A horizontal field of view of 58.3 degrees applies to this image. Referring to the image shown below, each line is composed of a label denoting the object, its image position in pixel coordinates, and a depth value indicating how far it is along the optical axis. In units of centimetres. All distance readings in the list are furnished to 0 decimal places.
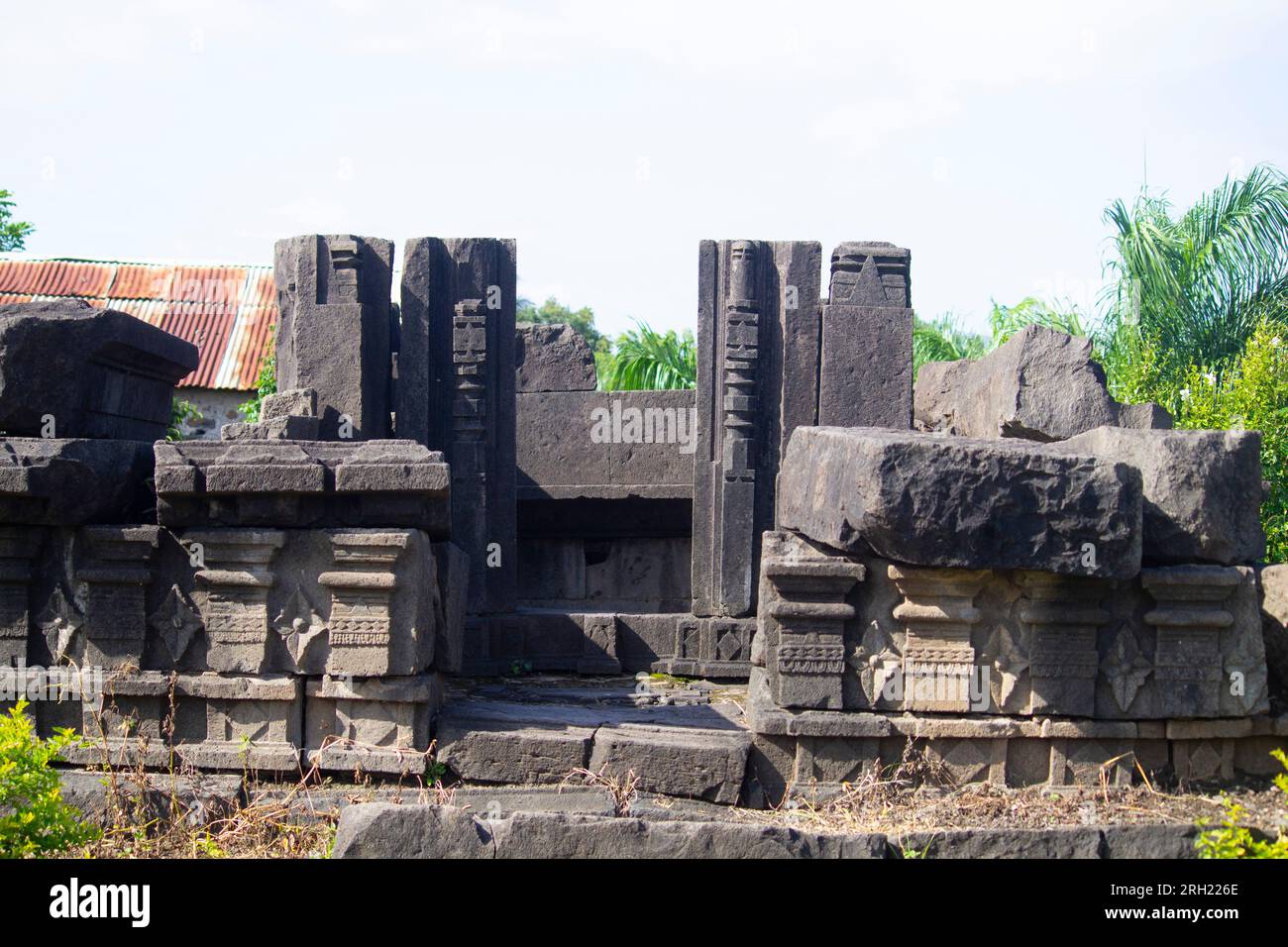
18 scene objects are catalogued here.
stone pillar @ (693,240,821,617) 758
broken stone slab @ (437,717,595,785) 489
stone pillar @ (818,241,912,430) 749
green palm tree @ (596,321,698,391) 2067
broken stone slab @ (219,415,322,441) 628
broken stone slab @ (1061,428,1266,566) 488
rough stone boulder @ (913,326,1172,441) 701
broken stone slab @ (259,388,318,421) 709
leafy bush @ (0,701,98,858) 357
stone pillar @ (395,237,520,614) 764
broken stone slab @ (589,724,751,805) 481
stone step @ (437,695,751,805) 482
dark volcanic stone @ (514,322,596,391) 965
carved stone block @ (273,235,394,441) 749
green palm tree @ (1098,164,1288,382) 1659
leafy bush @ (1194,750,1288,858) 337
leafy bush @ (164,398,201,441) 1035
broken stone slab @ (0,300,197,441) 539
